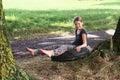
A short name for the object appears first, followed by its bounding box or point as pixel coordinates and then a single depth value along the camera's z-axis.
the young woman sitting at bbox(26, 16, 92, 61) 5.62
